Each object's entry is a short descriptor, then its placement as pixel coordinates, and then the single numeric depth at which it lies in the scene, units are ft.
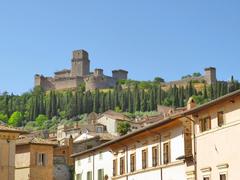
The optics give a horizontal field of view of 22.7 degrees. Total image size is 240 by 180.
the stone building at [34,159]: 207.21
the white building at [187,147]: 110.01
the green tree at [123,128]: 351.01
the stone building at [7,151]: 142.92
